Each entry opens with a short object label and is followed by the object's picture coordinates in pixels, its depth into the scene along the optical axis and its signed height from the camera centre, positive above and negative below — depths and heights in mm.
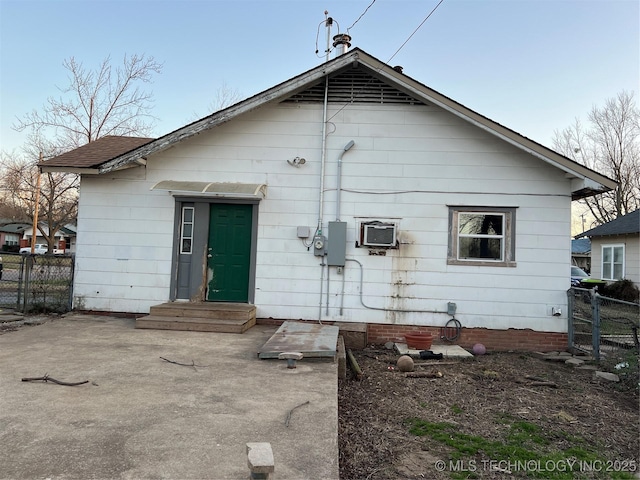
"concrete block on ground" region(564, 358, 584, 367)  6889 -1540
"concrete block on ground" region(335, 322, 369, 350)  7547 -1412
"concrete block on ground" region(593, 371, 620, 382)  6051 -1562
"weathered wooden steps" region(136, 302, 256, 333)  6984 -1133
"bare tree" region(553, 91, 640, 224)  31000 +7923
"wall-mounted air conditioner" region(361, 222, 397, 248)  7898 +496
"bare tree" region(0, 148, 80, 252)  25953 +3645
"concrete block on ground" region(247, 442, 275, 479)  2230 -1112
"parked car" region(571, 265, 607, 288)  18000 -542
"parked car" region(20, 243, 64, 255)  52862 -161
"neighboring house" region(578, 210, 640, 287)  16719 +978
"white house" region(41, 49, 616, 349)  7828 +839
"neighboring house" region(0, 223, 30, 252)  59062 +1666
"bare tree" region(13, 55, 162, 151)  23806 +7234
